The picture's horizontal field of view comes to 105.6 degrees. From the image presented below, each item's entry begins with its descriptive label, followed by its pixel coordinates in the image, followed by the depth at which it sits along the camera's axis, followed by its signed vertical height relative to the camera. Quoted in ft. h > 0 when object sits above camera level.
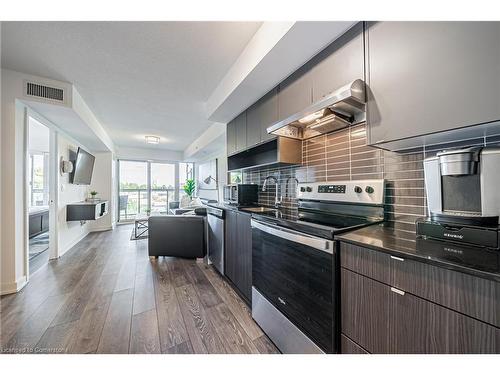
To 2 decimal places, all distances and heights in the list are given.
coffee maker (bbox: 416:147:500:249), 2.46 -0.16
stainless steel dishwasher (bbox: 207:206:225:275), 7.61 -2.13
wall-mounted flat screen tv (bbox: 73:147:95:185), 12.09 +1.40
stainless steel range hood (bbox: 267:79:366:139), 3.60 +1.76
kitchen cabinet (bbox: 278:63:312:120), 5.07 +2.74
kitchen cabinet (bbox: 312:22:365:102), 3.89 +2.78
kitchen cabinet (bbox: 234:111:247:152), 8.05 +2.47
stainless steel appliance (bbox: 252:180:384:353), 3.33 -1.57
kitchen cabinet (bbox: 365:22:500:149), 2.45 +1.66
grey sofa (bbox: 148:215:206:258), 9.68 -2.48
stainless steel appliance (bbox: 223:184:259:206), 8.43 -0.31
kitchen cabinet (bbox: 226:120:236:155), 9.04 +2.50
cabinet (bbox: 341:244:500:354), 1.99 -1.63
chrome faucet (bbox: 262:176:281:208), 7.25 -0.42
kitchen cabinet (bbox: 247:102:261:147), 7.17 +2.44
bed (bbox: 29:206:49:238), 13.42 -2.46
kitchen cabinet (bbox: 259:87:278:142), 6.29 +2.63
